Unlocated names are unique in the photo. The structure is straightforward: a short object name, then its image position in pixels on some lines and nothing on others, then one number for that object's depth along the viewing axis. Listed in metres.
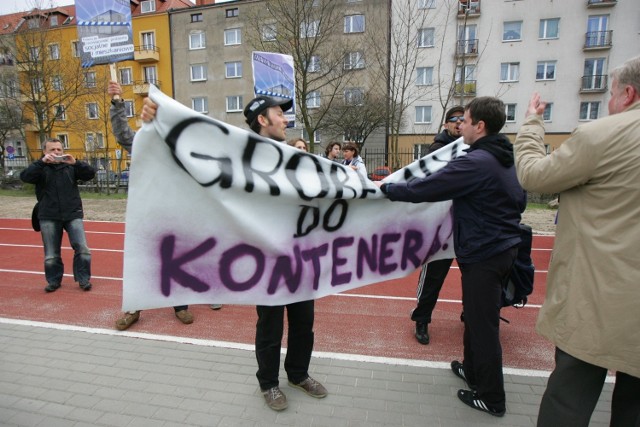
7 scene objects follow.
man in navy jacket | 2.68
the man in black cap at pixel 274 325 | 2.94
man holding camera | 5.32
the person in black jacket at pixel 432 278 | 3.96
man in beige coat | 1.85
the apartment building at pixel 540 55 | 28.47
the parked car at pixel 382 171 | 18.84
